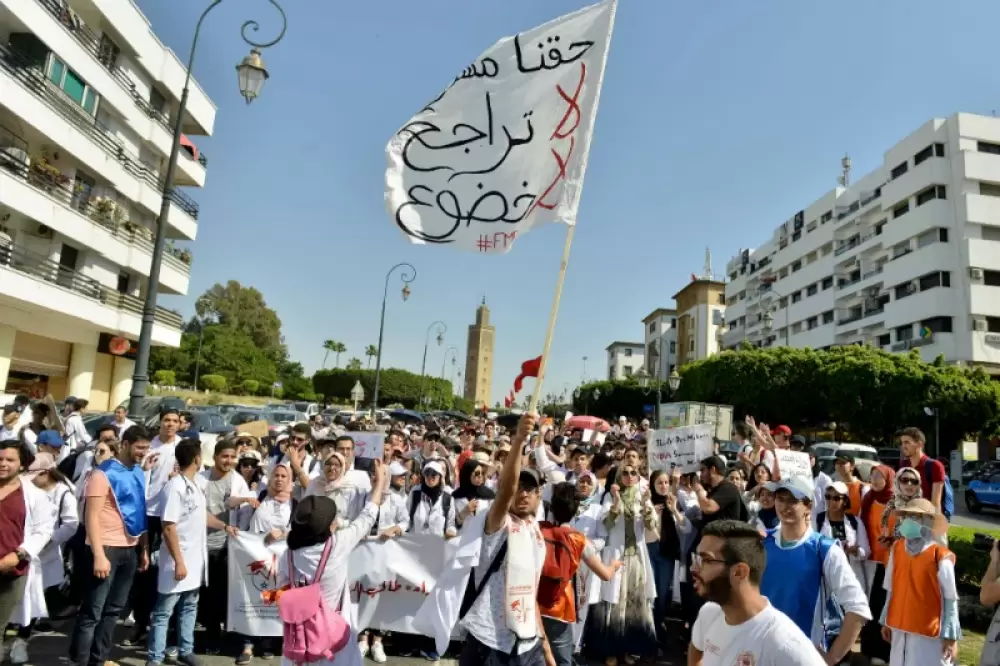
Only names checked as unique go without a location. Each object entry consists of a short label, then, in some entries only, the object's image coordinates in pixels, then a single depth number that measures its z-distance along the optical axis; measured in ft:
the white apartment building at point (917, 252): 127.85
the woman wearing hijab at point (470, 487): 19.85
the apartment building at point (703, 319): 266.77
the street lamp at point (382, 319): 96.57
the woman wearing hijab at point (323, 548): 13.25
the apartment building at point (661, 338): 310.86
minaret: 391.86
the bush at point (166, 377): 184.01
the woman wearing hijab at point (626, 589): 20.30
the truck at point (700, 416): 88.26
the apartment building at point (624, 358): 431.43
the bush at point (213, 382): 195.00
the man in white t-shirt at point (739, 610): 7.50
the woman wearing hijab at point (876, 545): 21.12
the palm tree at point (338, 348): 352.49
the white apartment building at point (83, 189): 65.21
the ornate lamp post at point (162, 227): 35.14
